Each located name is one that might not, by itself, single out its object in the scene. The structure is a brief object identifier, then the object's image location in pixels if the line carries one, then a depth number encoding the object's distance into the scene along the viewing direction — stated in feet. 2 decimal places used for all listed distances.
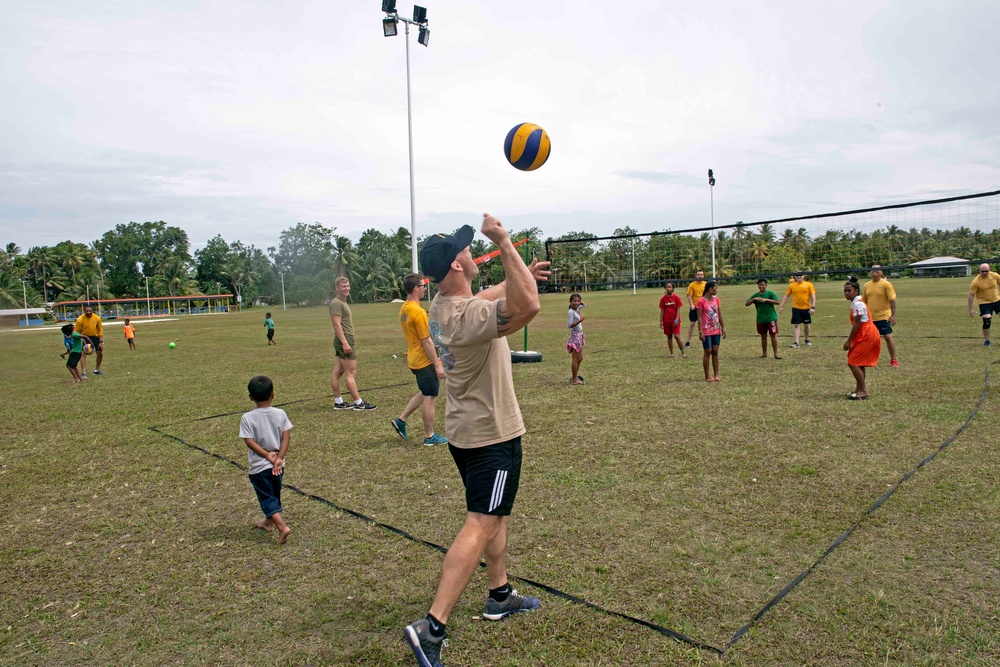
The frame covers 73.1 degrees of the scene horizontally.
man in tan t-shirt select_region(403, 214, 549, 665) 10.48
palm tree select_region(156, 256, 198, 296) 343.67
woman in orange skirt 29.50
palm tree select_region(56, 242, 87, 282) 333.62
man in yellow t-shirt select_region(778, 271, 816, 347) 50.98
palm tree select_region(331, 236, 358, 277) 313.73
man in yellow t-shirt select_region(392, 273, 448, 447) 24.52
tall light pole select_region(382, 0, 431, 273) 66.39
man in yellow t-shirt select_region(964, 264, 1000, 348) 47.67
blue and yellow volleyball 19.22
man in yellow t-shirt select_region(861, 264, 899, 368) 41.14
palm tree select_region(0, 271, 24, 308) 255.52
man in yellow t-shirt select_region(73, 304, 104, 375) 52.08
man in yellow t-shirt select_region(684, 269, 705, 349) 54.80
